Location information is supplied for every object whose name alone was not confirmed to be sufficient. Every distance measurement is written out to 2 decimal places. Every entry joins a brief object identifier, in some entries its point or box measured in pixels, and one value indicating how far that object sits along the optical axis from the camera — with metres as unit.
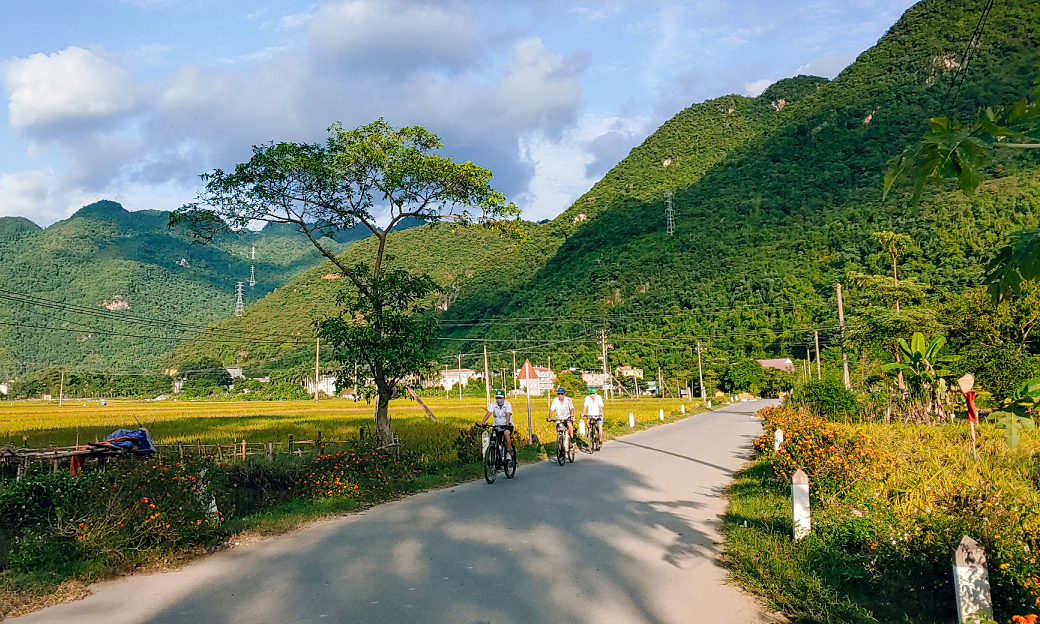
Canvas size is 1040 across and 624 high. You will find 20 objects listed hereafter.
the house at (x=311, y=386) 97.35
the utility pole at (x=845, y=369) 31.85
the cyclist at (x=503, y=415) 12.70
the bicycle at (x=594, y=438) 18.36
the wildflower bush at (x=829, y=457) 8.28
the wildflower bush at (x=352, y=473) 10.37
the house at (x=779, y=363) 92.50
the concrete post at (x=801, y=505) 6.90
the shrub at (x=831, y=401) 20.58
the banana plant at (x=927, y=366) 17.16
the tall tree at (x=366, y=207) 13.05
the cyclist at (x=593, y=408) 17.91
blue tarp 11.81
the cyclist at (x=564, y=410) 15.24
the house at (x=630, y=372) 80.62
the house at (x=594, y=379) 76.51
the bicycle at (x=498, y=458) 12.22
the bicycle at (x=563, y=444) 15.00
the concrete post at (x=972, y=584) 4.17
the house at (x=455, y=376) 106.50
